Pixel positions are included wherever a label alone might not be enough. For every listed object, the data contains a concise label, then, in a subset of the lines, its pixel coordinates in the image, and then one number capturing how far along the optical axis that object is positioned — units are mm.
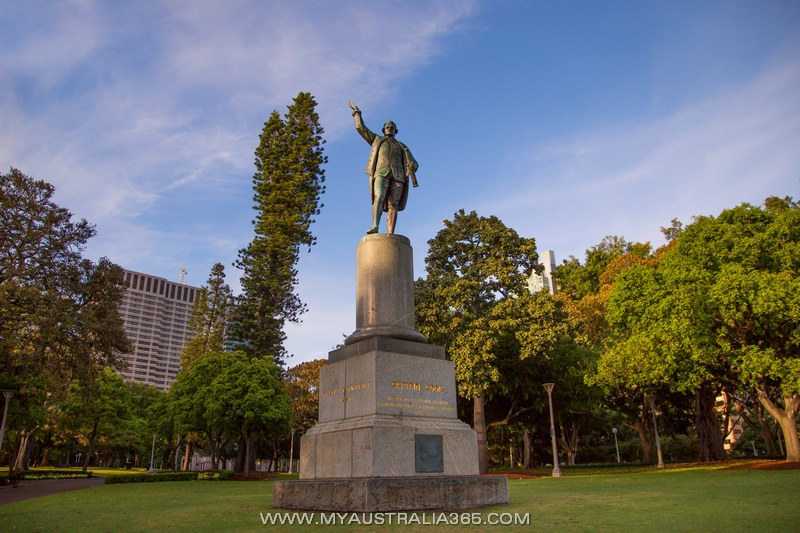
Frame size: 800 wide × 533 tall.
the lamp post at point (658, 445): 25606
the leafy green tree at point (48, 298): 18797
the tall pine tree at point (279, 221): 36781
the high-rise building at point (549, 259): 104062
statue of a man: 10578
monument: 7152
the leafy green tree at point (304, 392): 41125
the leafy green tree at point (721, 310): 18906
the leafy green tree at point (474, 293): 24156
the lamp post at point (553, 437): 23469
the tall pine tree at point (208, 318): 47000
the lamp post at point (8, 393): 22828
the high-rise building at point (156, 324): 129125
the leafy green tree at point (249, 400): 30188
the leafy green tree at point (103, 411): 40000
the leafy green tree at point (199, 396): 32062
